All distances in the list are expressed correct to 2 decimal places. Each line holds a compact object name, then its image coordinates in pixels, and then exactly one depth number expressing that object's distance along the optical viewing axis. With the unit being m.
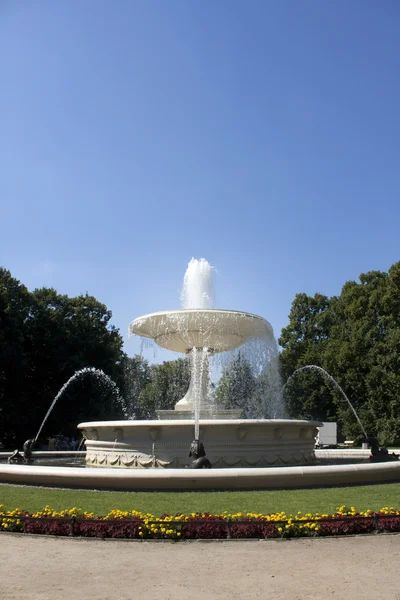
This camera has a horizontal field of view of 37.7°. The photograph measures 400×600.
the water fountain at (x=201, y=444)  10.21
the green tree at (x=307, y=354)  44.72
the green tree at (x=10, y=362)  31.92
